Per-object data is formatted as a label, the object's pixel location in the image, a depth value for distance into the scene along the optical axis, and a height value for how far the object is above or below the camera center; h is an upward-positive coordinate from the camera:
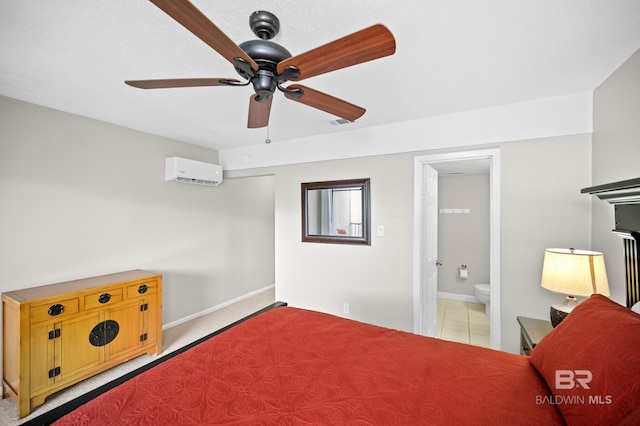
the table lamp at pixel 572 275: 1.67 -0.41
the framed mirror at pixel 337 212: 3.17 +0.00
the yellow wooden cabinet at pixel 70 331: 2.01 -1.01
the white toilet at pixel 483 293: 3.72 -1.15
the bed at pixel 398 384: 0.89 -0.75
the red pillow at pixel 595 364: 0.78 -0.52
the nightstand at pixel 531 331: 1.87 -0.87
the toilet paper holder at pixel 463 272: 4.40 -0.98
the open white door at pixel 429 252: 2.96 -0.47
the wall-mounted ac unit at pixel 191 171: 3.35 +0.52
